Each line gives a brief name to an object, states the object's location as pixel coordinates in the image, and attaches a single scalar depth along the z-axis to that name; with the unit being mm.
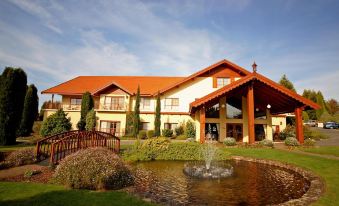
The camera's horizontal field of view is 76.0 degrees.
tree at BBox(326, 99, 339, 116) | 77181
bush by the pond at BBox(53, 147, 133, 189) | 8352
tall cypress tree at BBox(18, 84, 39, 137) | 29547
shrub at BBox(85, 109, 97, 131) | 30266
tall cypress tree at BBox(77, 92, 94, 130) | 31462
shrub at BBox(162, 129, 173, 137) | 30297
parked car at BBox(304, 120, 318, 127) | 57688
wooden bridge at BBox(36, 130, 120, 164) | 13588
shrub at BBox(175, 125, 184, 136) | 30984
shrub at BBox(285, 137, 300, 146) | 20433
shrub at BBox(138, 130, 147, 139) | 29669
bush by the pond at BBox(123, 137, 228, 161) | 16188
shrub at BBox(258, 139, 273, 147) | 20281
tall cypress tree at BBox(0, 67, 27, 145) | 19859
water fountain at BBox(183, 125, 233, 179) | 11441
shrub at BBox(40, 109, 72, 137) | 23453
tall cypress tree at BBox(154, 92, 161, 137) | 29959
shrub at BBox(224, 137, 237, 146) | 21017
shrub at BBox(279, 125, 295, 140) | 29256
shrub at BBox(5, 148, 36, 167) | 11961
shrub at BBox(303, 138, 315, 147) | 20266
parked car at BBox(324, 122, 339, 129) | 48312
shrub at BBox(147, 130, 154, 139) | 30148
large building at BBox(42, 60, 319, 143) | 22380
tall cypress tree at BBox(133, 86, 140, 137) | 30078
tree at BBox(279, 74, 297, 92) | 51531
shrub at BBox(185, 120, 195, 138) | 28266
